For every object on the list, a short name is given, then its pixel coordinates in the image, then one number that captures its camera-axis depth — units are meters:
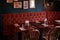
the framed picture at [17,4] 3.39
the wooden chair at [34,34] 2.51
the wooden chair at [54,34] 2.64
